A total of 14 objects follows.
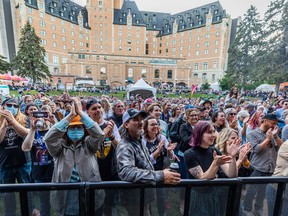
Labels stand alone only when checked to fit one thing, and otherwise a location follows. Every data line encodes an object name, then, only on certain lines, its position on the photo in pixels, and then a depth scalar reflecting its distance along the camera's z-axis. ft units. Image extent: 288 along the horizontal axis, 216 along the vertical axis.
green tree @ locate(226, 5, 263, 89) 120.06
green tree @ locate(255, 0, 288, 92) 79.20
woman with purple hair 6.25
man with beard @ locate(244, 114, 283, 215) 9.67
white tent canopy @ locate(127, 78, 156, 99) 66.70
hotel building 185.16
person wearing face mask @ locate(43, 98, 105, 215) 6.45
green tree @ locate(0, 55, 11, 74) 101.01
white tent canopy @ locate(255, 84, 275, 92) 95.50
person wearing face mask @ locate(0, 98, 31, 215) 8.73
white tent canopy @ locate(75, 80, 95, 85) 128.67
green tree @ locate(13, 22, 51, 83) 109.09
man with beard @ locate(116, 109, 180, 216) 5.57
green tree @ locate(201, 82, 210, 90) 160.76
